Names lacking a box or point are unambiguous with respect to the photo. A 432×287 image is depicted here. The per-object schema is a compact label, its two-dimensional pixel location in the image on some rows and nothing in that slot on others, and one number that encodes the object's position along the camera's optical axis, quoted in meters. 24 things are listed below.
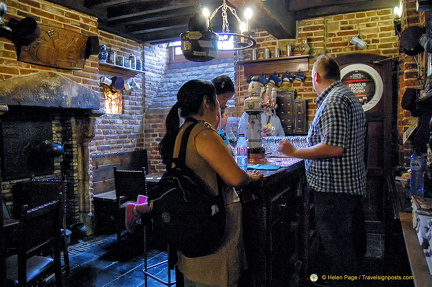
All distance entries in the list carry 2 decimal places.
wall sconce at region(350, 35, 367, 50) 4.77
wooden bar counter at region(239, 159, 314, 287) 2.05
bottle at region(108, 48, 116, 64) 5.51
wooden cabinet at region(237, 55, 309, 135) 5.14
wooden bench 4.93
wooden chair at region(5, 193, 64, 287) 2.12
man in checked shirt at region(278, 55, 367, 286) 2.21
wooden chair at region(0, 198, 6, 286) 2.24
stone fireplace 3.81
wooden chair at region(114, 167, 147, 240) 4.02
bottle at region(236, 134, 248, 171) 2.28
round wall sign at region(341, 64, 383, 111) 4.73
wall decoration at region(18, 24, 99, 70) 3.88
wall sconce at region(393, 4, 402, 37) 4.32
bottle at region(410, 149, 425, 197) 2.38
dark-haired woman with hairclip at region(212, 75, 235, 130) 2.96
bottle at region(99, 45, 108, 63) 5.30
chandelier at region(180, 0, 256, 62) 2.78
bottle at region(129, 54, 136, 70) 6.00
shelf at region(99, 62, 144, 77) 5.53
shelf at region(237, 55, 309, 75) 5.12
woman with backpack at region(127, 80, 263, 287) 1.61
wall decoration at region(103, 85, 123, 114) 5.80
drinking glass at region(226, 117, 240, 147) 3.24
